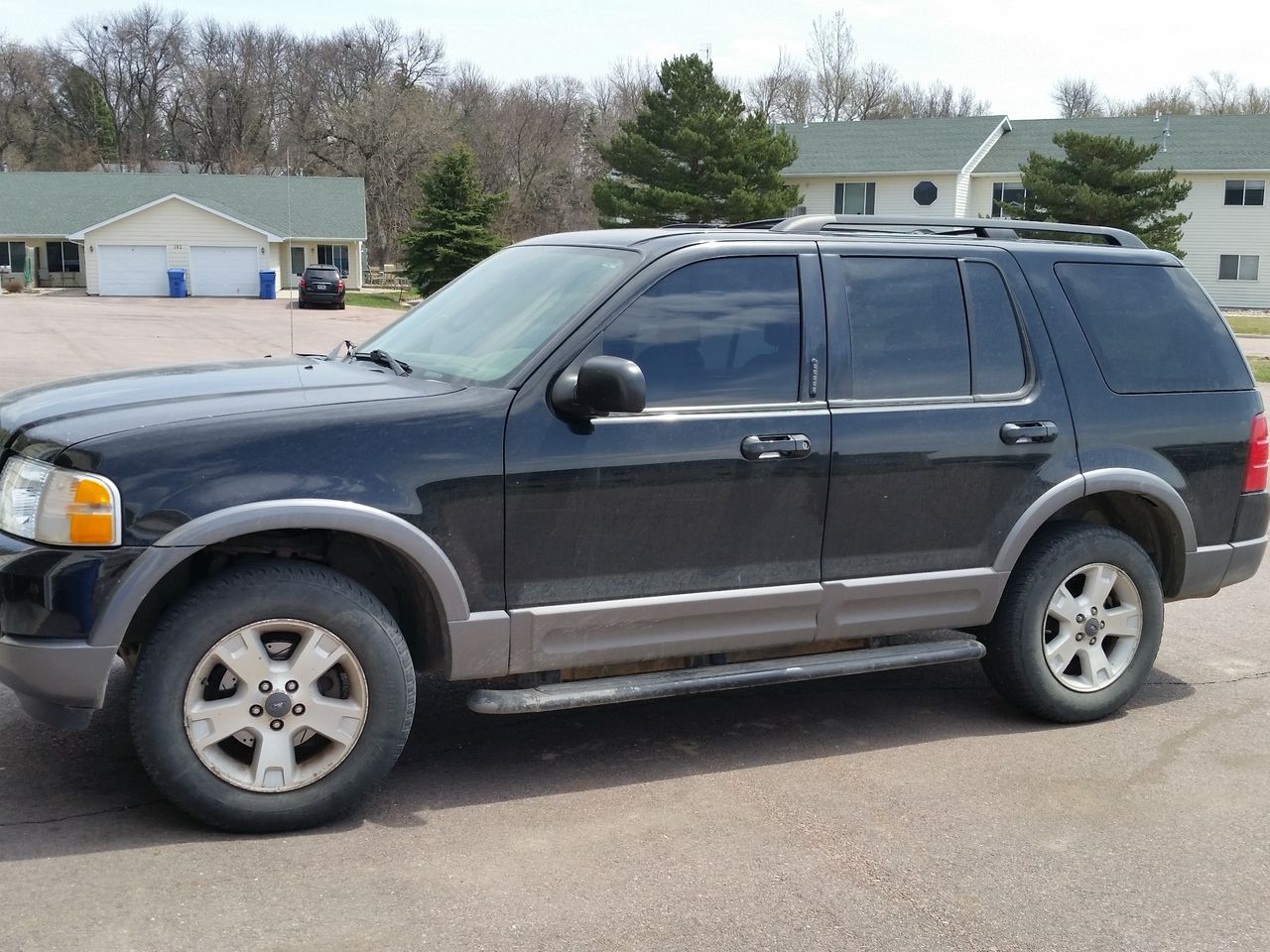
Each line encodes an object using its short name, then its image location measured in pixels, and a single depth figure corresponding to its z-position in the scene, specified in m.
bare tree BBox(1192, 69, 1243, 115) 88.44
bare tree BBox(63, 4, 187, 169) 97.19
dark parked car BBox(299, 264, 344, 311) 46.56
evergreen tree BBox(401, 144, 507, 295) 47.56
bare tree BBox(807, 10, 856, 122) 93.81
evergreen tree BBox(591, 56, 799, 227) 43.53
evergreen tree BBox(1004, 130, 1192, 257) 42.56
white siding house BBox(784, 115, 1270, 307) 54.84
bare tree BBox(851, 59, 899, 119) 94.56
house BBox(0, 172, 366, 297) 55.97
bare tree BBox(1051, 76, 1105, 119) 101.56
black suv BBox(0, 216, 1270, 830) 4.03
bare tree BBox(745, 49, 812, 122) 94.56
